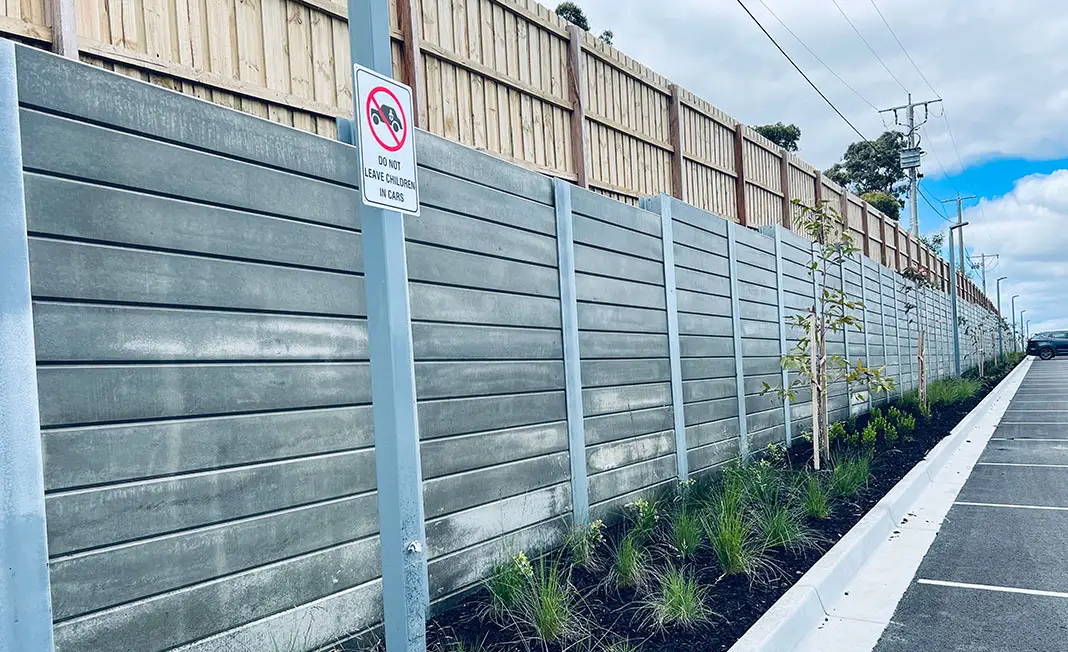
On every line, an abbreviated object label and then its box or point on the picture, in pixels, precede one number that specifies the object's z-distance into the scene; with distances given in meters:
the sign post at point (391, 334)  2.57
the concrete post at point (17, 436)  2.23
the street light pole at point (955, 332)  24.68
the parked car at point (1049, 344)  49.22
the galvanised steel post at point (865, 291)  13.45
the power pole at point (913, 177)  42.62
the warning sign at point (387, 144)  2.46
